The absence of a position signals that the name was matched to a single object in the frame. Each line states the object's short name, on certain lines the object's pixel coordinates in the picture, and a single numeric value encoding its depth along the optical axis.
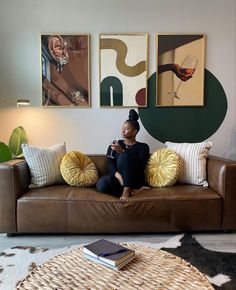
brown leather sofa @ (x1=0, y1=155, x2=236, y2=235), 2.29
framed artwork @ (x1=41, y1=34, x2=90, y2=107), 3.12
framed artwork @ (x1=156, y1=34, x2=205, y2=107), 3.13
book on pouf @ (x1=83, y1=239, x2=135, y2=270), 1.19
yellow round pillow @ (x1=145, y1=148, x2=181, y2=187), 2.53
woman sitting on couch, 2.43
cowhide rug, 1.67
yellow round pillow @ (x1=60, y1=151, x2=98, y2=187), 2.55
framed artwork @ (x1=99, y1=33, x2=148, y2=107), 3.12
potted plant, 3.00
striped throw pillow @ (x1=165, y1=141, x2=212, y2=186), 2.61
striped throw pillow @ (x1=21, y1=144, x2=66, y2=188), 2.53
